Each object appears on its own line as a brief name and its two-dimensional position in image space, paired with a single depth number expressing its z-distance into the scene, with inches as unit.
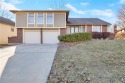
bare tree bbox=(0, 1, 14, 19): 669.3
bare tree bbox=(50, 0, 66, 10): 697.7
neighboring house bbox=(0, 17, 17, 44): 514.1
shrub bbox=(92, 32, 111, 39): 384.7
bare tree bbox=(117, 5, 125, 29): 645.7
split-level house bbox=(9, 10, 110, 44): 425.1
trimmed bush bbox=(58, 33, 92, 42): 287.6
